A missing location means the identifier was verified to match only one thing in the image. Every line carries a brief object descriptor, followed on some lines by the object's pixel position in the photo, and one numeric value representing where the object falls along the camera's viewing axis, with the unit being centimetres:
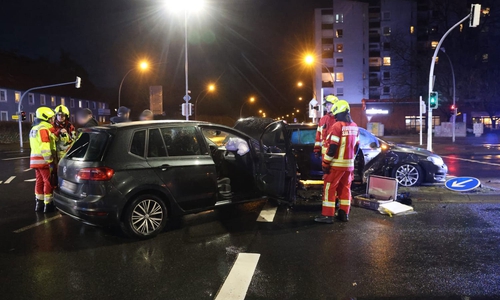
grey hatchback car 524
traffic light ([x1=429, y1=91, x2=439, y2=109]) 1515
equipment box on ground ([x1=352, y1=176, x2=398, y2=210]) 743
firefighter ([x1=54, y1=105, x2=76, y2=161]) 730
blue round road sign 826
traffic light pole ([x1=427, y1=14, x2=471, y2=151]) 1527
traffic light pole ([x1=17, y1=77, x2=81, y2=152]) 3032
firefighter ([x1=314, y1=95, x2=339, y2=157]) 745
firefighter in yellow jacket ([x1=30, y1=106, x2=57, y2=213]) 696
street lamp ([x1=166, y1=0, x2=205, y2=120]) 1590
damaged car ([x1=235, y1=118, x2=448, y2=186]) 897
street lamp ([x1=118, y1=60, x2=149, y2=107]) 2465
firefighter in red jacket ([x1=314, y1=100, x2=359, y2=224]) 618
